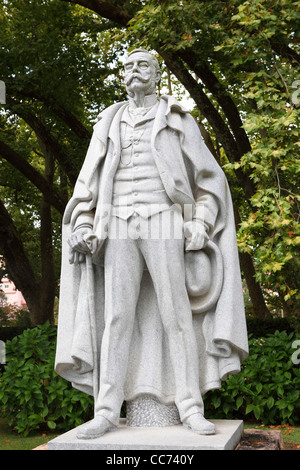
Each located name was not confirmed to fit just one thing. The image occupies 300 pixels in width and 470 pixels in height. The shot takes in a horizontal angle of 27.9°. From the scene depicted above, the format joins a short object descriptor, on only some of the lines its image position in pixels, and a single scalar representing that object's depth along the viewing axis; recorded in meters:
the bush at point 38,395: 7.80
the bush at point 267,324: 13.28
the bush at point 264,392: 7.62
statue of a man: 4.54
